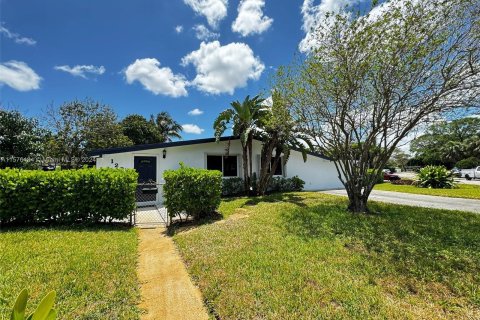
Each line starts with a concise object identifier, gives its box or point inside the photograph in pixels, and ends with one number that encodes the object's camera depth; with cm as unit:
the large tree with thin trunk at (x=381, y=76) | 597
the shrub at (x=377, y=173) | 789
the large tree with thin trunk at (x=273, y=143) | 1119
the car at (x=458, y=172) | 3107
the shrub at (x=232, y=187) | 1343
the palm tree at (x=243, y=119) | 1248
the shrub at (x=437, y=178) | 1652
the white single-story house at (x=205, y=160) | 1131
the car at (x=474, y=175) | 2761
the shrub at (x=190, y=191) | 725
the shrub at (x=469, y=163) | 3745
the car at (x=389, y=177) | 2339
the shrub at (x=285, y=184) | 1516
